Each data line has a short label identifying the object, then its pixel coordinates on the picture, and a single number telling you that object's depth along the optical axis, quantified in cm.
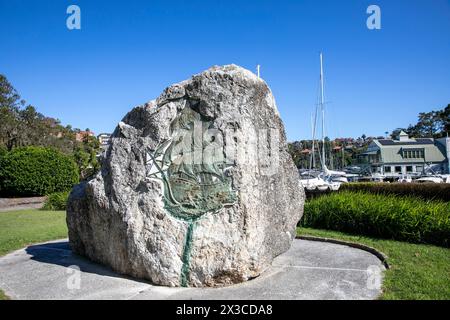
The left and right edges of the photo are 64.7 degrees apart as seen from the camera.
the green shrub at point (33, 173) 2277
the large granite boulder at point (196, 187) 571
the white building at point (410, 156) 5681
